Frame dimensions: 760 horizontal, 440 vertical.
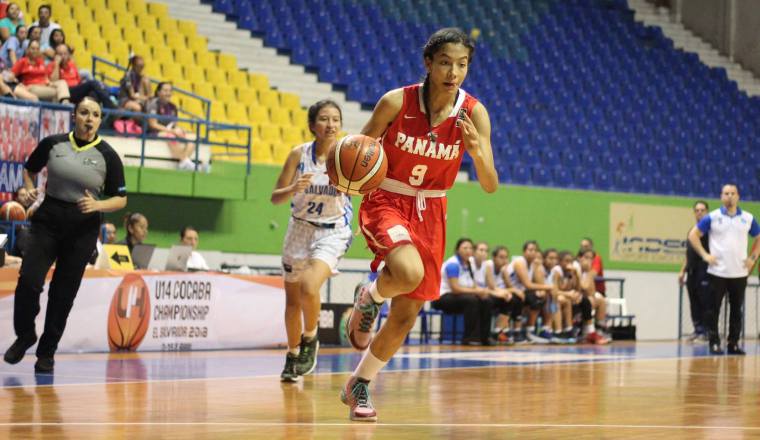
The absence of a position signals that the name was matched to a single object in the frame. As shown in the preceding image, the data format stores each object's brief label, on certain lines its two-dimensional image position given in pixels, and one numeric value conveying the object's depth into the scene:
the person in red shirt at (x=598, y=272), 20.90
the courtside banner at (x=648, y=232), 24.19
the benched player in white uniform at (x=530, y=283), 18.47
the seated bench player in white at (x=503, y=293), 17.95
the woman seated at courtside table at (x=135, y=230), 14.65
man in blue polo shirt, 15.89
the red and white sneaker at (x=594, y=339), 19.44
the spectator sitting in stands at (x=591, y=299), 19.48
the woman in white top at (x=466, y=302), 17.27
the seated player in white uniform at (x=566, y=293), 19.14
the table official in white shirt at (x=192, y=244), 15.34
